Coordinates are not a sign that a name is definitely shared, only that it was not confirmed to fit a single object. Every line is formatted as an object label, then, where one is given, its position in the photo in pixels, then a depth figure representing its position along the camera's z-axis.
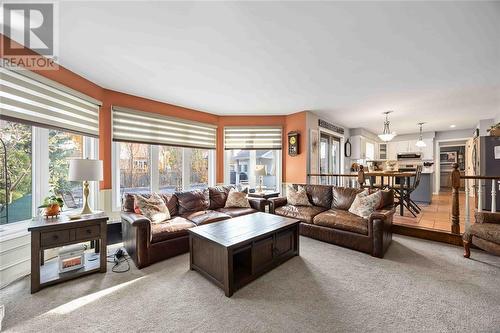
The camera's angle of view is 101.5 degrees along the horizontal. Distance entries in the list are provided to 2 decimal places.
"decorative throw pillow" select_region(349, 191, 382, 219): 3.07
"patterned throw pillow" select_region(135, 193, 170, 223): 2.88
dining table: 4.09
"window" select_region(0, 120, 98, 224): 2.33
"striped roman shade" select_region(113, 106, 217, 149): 3.58
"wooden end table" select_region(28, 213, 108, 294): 1.98
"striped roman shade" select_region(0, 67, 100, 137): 2.12
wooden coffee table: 2.00
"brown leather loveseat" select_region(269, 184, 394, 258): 2.75
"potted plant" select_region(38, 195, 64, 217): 2.26
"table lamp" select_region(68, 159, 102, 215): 2.36
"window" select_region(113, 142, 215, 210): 3.68
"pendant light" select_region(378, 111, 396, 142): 5.07
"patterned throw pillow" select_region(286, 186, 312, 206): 4.05
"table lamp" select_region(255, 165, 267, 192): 4.79
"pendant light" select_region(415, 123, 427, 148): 6.83
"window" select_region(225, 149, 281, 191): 5.35
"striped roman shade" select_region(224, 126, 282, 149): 5.18
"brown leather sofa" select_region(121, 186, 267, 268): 2.48
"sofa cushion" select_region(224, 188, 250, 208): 3.91
